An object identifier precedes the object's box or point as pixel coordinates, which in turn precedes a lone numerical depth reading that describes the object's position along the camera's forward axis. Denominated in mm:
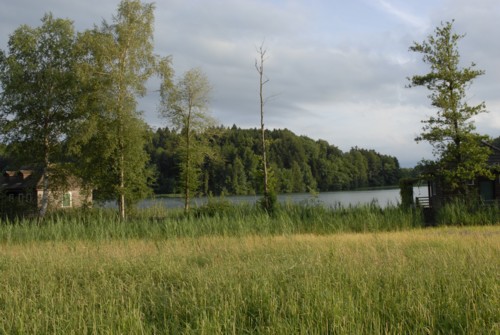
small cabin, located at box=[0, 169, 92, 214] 24391
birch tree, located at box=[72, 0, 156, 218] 21422
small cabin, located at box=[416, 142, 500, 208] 27555
